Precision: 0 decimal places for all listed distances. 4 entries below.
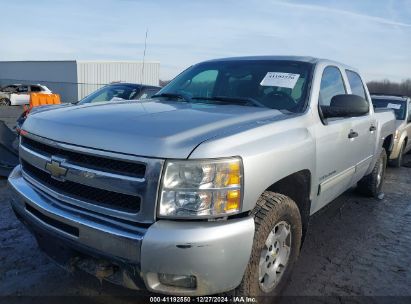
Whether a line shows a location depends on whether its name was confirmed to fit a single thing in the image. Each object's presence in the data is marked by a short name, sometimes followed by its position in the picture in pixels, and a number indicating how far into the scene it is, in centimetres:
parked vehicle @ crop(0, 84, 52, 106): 2655
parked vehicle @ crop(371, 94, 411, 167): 841
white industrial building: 3934
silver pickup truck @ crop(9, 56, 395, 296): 221
